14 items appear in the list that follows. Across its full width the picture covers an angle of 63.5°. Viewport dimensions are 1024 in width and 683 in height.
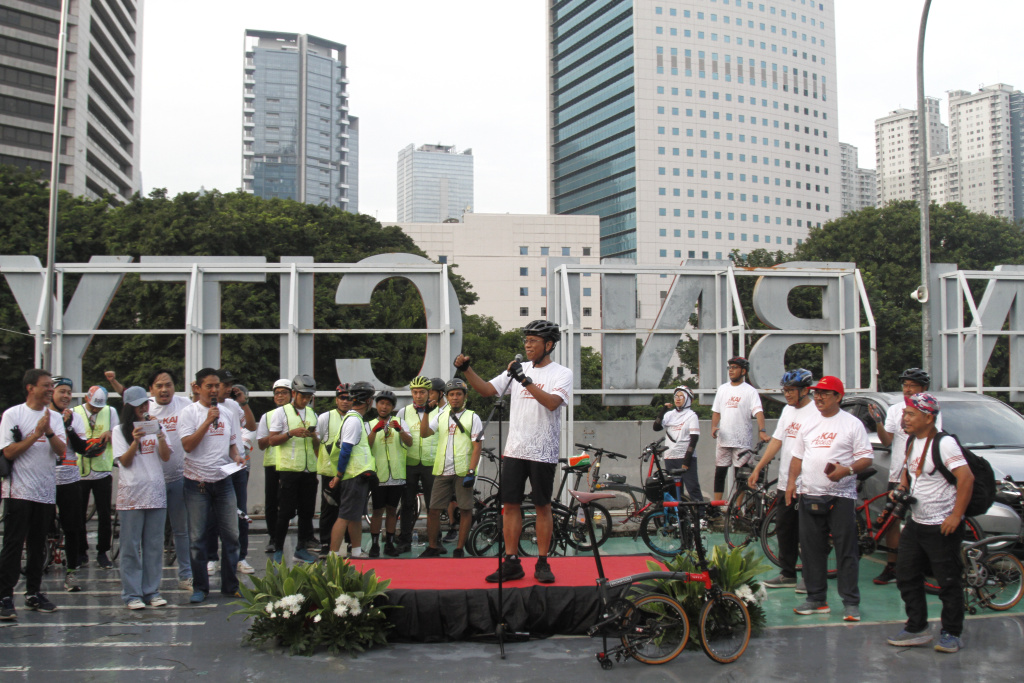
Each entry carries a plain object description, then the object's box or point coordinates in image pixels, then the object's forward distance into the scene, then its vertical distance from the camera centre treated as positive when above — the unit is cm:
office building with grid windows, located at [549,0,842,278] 13075 +4140
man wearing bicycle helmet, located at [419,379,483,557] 896 -94
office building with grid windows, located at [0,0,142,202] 6562 +2411
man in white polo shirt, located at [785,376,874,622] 666 -97
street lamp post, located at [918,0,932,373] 1443 +289
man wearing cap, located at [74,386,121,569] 904 -101
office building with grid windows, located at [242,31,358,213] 19625 +6333
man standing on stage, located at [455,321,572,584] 603 -49
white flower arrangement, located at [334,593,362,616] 565 -157
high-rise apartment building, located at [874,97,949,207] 18980 +4615
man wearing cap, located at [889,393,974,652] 571 -106
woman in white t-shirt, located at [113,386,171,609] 696 -104
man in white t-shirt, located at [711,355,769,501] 973 -48
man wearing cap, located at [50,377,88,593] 834 -122
